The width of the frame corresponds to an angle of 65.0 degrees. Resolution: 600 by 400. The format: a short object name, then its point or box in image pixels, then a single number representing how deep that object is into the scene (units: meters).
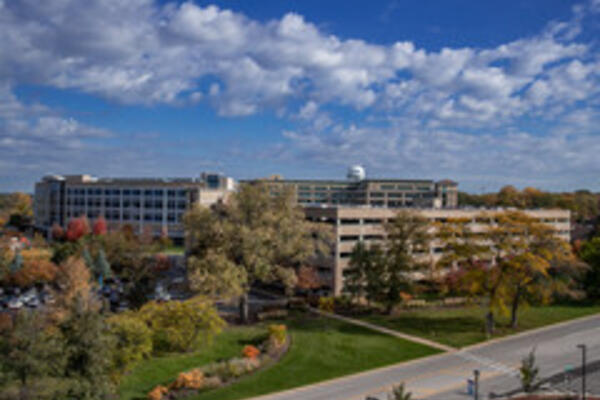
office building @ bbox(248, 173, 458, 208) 138.12
